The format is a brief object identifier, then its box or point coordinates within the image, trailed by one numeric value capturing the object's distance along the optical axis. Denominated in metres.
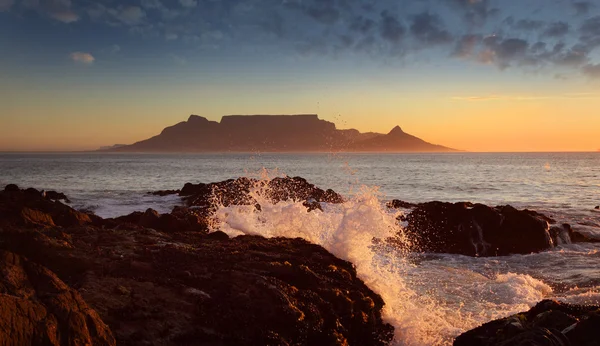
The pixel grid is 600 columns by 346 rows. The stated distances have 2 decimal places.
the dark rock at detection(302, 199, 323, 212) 26.90
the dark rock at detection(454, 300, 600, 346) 6.40
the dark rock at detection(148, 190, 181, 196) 40.06
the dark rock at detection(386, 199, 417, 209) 30.64
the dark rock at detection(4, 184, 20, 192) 24.48
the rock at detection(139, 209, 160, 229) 14.09
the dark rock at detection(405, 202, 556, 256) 19.09
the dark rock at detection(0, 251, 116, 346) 5.30
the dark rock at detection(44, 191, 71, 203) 33.47
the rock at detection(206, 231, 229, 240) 11.86
